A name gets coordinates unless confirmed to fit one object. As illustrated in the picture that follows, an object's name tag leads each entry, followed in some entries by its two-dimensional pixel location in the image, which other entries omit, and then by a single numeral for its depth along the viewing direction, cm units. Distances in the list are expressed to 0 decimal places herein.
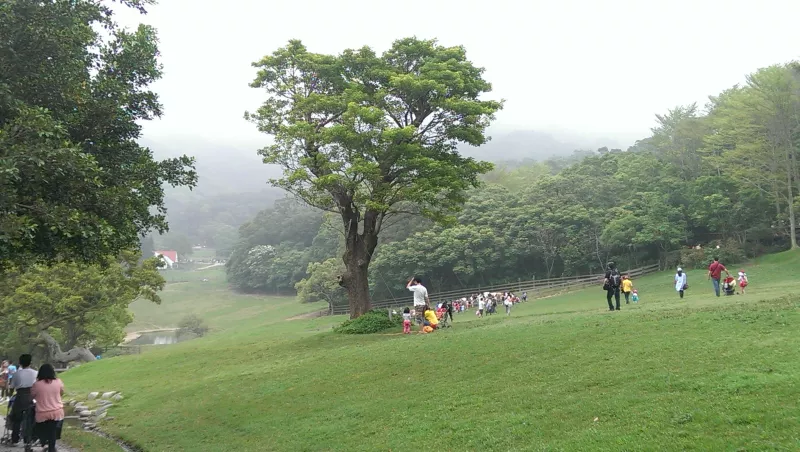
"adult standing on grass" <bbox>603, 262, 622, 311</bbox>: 1809
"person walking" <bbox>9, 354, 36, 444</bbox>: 929
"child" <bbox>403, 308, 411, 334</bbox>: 1908
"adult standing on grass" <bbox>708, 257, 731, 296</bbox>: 1960
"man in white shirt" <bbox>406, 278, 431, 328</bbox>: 1750
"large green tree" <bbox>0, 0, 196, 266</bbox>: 766
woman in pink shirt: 855
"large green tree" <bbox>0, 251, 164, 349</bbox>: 2889
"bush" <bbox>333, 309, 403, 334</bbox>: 2105
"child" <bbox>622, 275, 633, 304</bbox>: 2141
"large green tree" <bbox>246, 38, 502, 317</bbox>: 1981
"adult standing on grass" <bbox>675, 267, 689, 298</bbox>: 2200
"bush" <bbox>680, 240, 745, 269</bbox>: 4156
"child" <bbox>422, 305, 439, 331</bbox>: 1831
